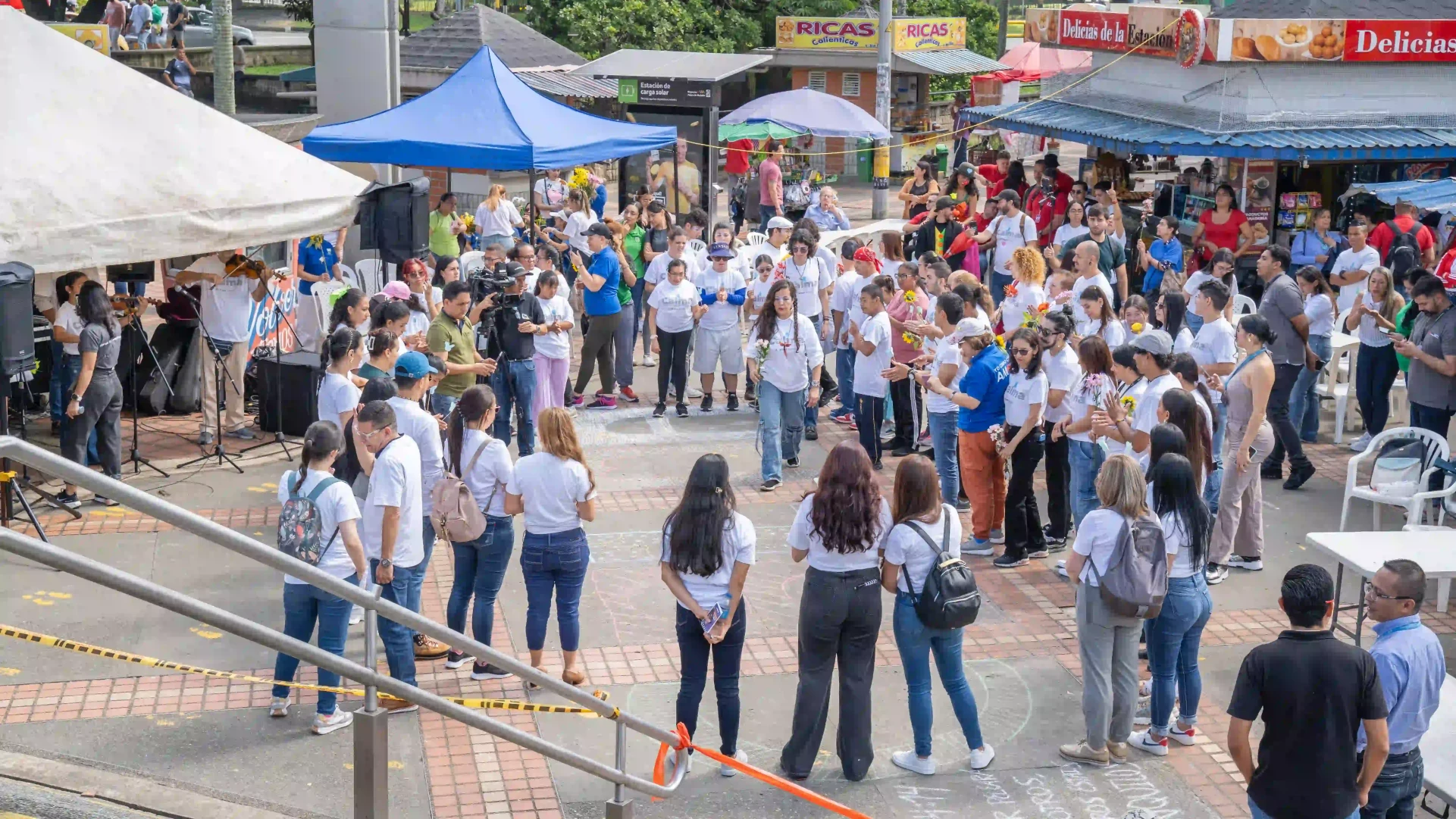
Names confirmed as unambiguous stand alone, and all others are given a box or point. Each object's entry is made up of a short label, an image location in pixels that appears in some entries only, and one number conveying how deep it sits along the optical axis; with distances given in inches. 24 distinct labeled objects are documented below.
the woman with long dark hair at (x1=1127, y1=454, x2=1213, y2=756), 267.7
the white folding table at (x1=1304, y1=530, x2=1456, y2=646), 289.6
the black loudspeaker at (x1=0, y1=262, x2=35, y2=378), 316.2
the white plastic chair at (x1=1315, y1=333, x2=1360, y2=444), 490.0
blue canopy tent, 534.3
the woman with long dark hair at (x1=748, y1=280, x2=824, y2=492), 425.4
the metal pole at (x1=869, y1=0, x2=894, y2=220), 978.7
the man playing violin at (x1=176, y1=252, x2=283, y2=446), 457.1
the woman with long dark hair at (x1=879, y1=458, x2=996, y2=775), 258.2
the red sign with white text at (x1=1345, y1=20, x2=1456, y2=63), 709.9
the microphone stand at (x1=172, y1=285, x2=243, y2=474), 447.8
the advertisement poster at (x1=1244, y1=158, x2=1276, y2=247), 708.7
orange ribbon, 238.1
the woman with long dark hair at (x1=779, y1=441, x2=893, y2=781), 255.0
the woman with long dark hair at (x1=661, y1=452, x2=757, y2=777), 256.7
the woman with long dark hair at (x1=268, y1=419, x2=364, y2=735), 264.7
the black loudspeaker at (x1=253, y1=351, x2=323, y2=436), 465.7
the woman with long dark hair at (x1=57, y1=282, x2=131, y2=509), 389.1
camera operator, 434.6
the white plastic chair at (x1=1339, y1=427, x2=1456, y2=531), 369.1
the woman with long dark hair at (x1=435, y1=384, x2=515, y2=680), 292.5
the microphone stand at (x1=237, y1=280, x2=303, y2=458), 455.8
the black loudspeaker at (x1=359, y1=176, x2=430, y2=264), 453.7
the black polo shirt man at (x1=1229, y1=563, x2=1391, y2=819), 206.4
